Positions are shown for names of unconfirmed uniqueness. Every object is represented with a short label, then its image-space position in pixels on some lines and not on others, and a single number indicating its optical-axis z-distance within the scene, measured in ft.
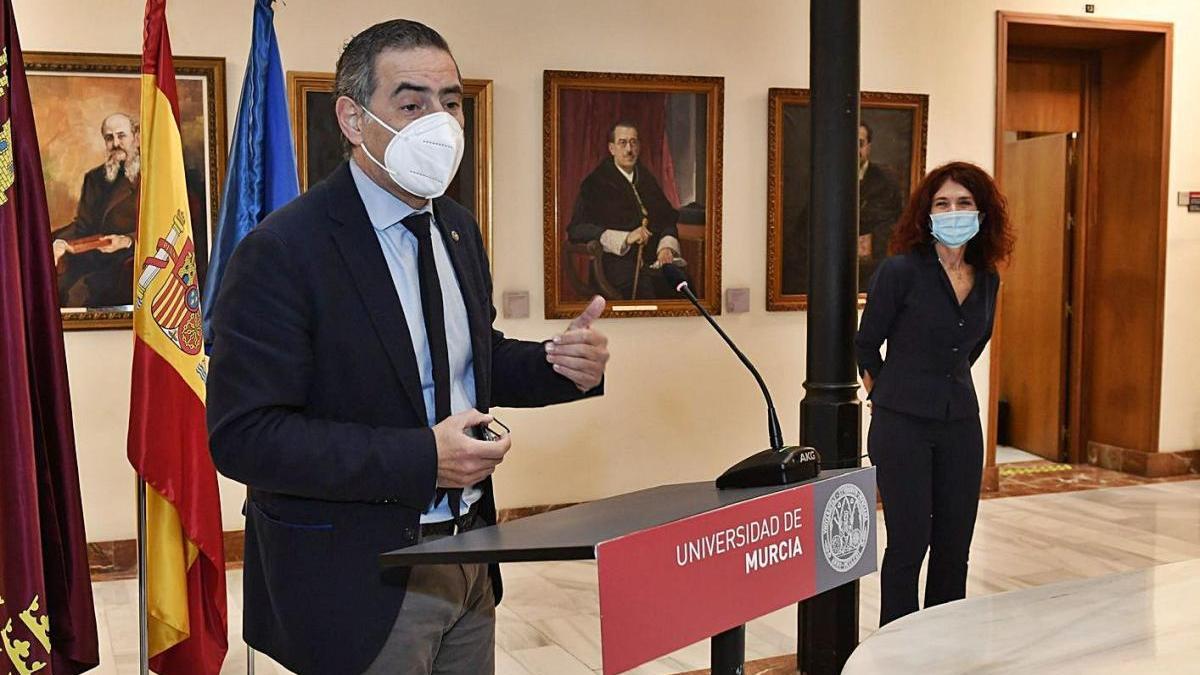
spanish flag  11.55
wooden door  27.20
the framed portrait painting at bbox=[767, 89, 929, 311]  21.58
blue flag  11.78
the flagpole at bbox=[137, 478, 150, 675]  11.29
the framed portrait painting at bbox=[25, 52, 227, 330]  17.54
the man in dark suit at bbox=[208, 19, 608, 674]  5.95
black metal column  12.43
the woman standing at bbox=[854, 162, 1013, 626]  13.25
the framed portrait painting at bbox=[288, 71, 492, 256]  18.78
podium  4.38
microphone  5.53
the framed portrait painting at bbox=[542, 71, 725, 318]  20.25
